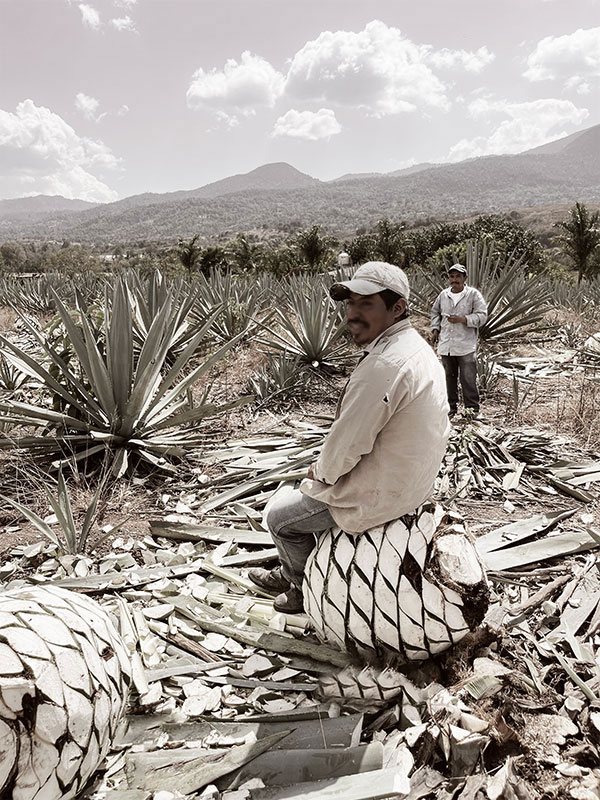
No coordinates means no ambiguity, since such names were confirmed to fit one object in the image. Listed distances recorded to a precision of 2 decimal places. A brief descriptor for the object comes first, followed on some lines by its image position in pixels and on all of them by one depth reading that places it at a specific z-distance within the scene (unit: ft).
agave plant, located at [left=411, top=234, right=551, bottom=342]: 25.54
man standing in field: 17.46
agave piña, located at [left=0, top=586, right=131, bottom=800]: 4.24
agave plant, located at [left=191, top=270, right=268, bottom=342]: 27.32
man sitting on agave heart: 5.81
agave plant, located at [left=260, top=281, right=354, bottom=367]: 21.42
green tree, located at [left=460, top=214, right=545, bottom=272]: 102.21
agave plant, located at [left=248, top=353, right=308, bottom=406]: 17.71
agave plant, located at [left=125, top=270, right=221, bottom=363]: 19.48
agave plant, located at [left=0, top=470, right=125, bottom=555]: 8.55
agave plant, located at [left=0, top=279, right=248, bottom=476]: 12.14
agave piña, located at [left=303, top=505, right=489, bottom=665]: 5.97
